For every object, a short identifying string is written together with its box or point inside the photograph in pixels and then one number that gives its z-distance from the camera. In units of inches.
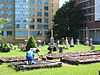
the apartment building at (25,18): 2871.6
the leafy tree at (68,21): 2583.7
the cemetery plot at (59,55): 799.1
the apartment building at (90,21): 2532.0
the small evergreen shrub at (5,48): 1231.2
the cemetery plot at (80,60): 644.2
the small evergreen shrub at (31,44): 1220.7
